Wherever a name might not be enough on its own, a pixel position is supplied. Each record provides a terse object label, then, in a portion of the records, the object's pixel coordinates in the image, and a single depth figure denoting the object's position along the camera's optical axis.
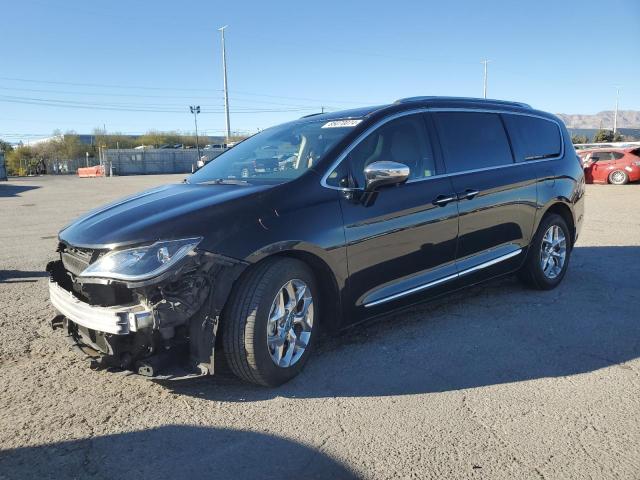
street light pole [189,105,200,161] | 87.19
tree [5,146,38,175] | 79.06
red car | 21.73
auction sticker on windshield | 4.04
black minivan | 2.98
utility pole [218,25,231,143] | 55.59
